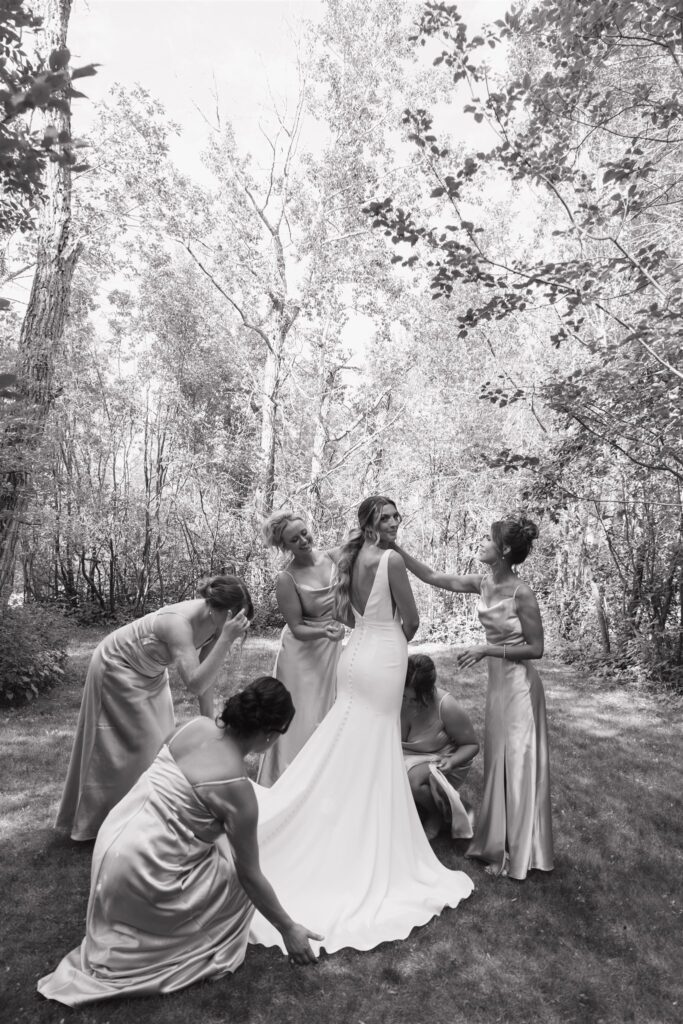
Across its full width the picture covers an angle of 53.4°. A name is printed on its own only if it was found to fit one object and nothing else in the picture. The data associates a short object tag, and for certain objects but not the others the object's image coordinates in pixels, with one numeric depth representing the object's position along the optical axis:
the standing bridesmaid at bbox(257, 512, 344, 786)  4.25
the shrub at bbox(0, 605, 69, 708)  7.02
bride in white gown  3.08
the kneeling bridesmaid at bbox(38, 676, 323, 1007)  2.39
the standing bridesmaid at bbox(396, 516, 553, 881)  3.60
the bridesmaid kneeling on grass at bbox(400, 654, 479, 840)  4.04
